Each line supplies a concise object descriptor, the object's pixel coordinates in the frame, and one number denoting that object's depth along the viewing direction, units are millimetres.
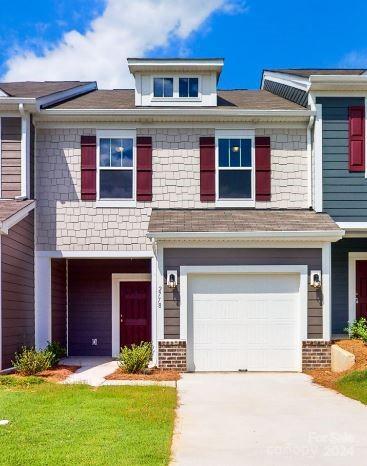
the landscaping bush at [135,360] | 12359
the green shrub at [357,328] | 13945
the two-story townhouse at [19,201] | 13055
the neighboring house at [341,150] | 14258
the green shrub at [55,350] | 13358
